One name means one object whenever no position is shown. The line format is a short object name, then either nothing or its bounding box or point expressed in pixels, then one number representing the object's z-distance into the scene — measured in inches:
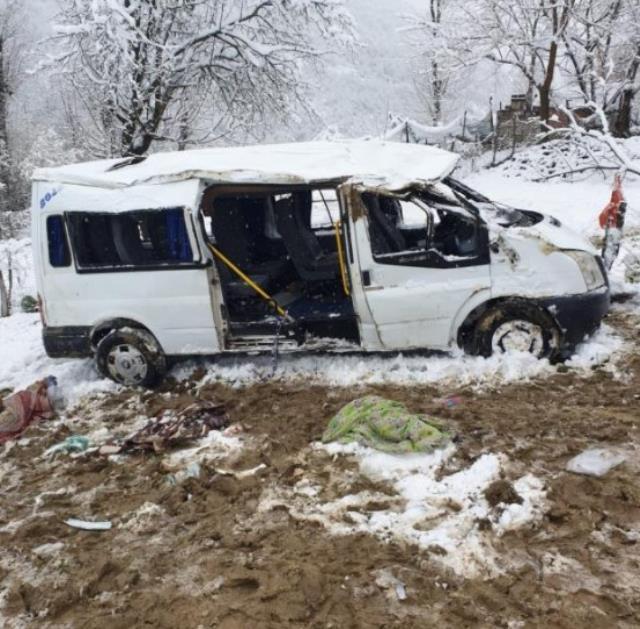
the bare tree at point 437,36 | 948.6
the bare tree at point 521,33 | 828.6
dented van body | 220.7
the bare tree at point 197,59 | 543.8
